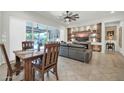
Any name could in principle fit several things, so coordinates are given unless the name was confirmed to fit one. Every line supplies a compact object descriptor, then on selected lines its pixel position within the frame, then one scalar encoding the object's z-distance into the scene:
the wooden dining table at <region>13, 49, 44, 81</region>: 1.57
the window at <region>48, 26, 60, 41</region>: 5.74
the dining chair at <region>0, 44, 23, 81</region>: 1.44
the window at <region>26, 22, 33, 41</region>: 3.98
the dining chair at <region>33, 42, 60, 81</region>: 1.57
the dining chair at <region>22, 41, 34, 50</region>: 2.37
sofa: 3.20
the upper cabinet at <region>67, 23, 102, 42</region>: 5.67
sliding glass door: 4.10
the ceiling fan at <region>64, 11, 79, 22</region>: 3.71
